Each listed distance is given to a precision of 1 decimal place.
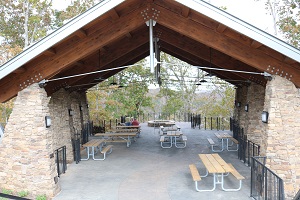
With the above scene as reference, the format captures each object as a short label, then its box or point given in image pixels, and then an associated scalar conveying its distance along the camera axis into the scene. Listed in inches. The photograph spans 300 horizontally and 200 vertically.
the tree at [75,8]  615.8
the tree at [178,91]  770.2
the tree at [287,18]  448.2
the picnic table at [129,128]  444.7
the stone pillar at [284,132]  193.5
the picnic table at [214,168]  198.9
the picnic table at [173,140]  372.8
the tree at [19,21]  600.0
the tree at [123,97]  583.4
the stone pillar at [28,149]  200.4
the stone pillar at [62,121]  284.8
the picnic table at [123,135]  385.3
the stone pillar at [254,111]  305.5
